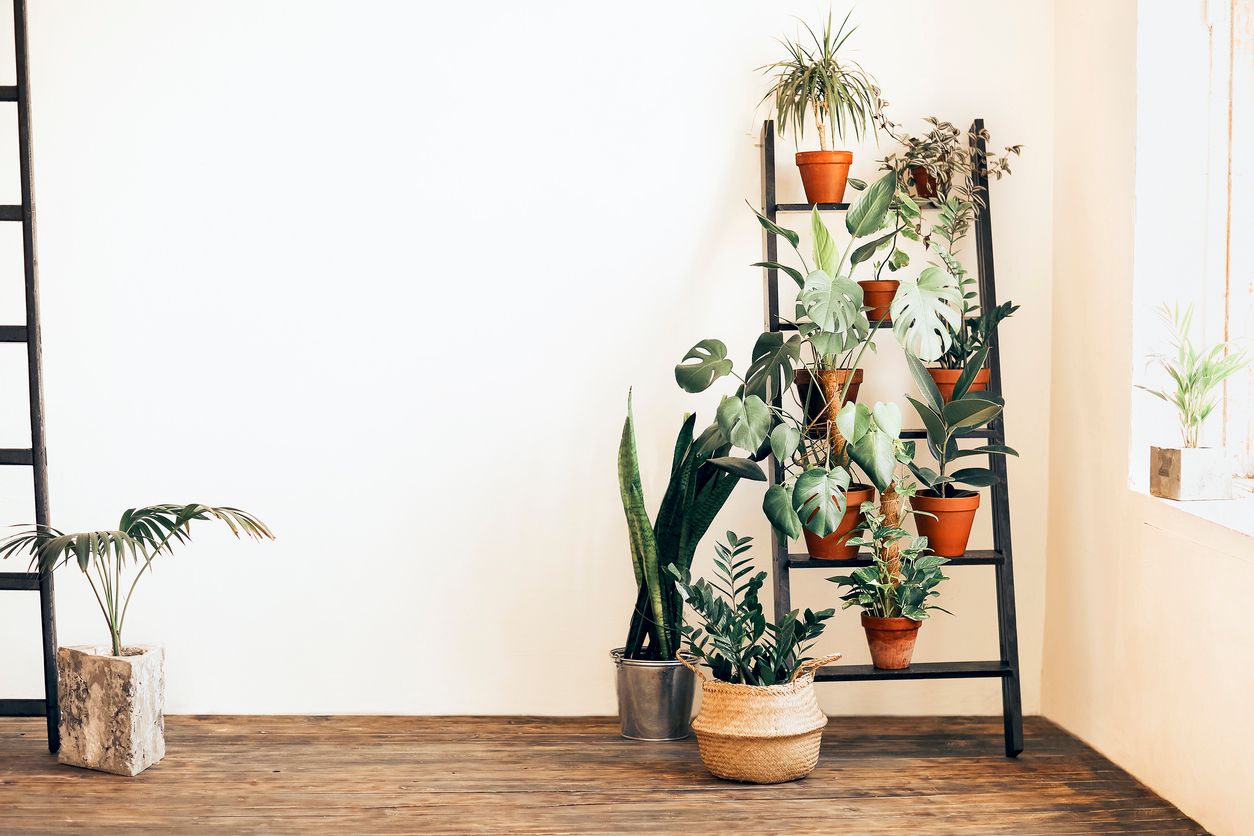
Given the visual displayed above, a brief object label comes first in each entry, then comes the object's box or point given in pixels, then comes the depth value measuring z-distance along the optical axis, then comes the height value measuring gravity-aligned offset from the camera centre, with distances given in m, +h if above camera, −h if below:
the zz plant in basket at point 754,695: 2.96 -0.81
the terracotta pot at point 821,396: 3.23 -0.04
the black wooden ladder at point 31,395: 3.09 +0.00
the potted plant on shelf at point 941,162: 3.38 +0.65
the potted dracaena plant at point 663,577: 3.33 -0.56
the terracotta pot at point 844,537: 3.19 -0.43
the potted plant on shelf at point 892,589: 3.13 -0.57
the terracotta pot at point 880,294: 3.31 +0.25
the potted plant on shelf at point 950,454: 3.15 -0.21
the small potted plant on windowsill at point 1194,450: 2.79 -0.18
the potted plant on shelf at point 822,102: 3.31 +0.82
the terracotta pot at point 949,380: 3.31 +0.00
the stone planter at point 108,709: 3.06 -0.85
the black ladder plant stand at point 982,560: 3.23 -0.51
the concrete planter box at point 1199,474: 2.79 -0.24
